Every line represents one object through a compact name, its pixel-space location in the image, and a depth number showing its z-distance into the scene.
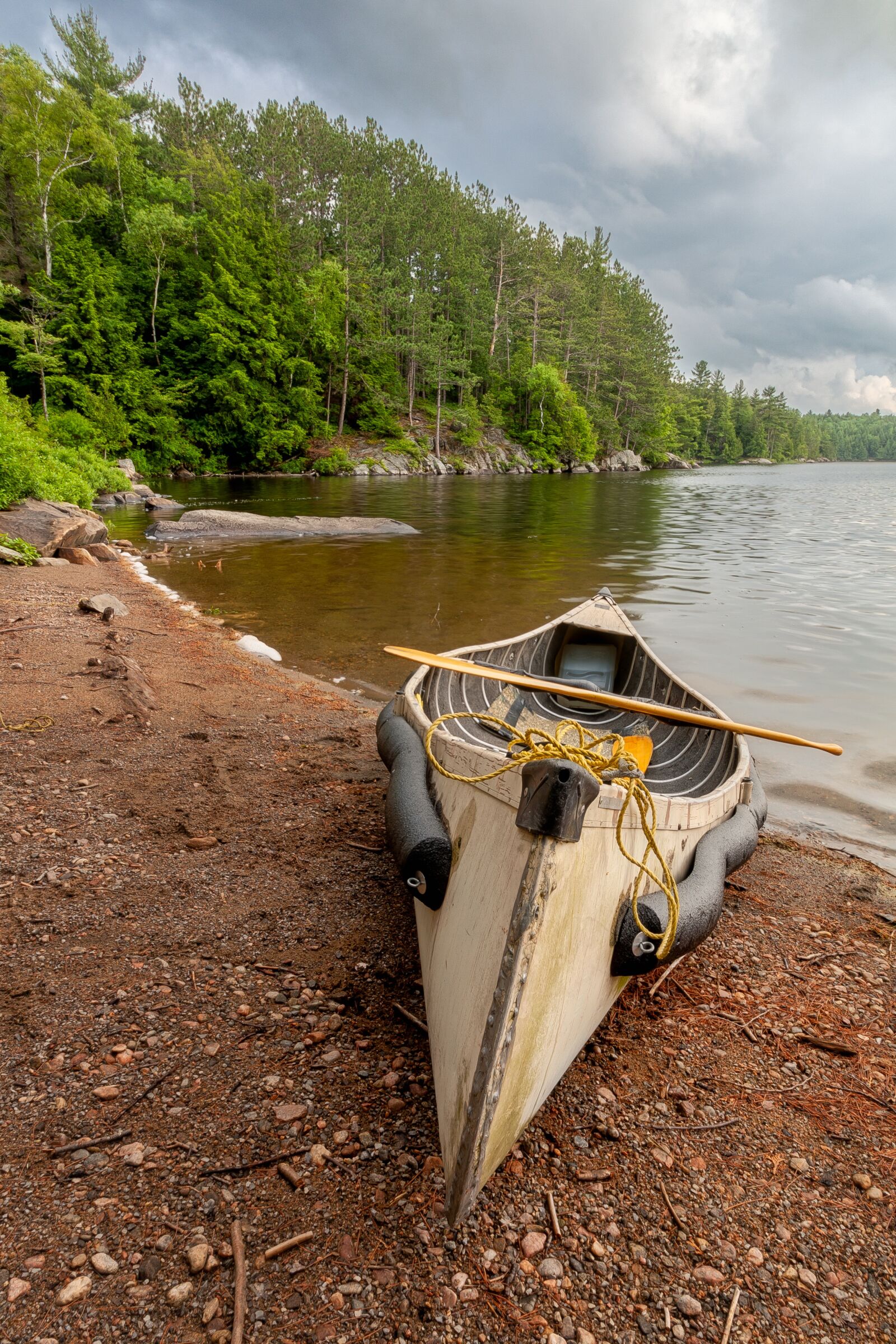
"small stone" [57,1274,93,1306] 1.66
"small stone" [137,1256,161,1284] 1.73
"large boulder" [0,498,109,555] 12.34
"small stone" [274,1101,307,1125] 2.21
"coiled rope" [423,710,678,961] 2.16
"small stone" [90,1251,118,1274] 1.73
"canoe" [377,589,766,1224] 1.91
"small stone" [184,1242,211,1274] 1.76
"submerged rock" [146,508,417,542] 16.95
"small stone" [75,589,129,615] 8.39
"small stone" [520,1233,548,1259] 1.89
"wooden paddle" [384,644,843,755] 2.73
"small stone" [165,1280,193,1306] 1.69
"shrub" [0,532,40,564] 11.21
